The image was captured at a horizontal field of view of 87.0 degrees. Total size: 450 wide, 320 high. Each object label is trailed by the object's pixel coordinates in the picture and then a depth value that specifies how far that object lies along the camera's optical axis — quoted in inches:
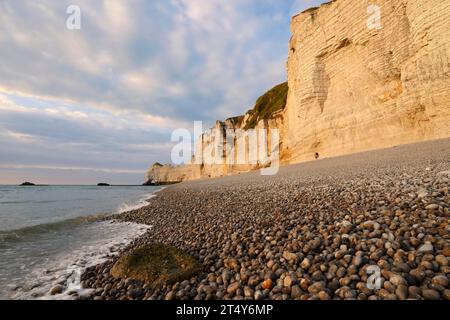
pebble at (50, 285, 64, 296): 143.2
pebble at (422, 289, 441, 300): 82.7
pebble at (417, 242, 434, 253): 107.4
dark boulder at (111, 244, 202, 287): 138.0
